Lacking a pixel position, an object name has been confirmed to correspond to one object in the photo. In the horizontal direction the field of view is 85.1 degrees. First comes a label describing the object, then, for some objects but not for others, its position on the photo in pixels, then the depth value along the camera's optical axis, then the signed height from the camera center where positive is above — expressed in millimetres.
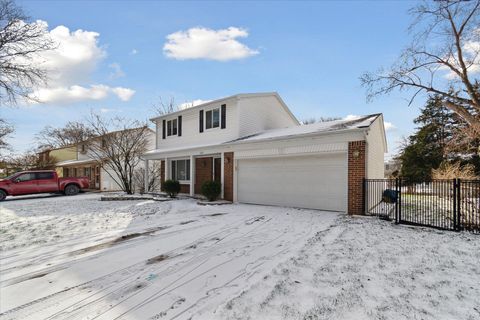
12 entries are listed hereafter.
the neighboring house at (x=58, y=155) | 32219 +1097
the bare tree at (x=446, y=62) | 13953 +5945
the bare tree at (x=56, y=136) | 30938 +3654
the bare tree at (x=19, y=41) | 12508 +5986
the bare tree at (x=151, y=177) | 19812 -1003
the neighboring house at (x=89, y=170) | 24281 -658
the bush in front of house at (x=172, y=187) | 14555 -1276
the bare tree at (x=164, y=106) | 26969 +6153
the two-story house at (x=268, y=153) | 9156 +506
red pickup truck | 16405 -1354
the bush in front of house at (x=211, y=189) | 12500 -1211
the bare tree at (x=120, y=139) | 16891 +1663
